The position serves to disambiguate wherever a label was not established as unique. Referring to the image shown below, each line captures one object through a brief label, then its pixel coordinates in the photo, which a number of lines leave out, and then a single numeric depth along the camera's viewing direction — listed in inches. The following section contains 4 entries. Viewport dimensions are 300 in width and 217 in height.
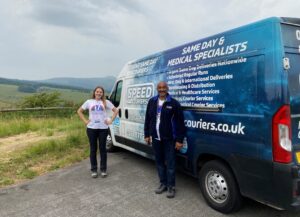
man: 124.2
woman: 160.9
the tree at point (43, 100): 734.4
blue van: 88.4
